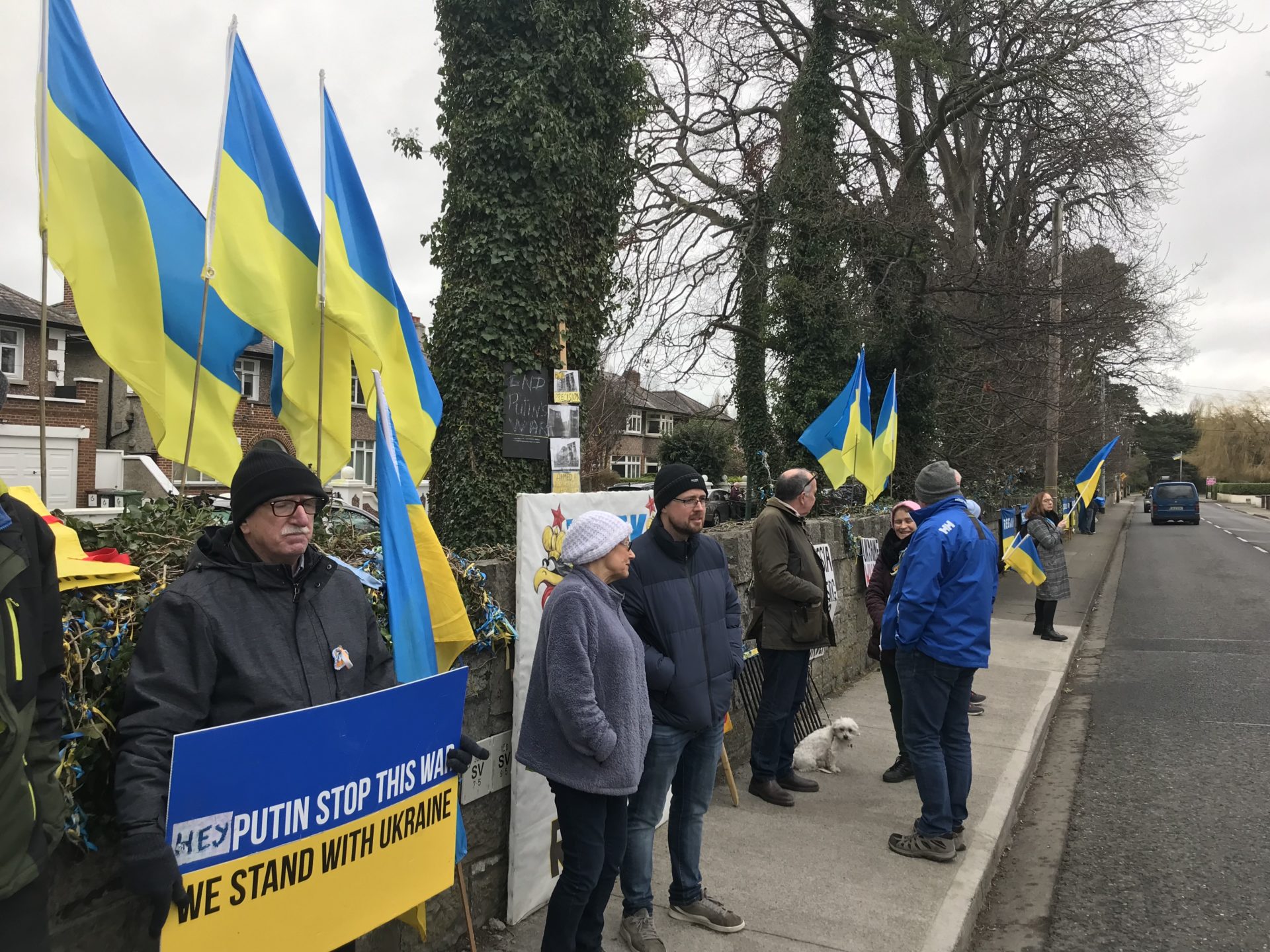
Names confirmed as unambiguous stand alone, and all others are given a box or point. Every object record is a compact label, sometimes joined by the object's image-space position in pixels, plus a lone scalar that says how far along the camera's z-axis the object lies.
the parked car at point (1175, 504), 39.59
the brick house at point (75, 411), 22.23
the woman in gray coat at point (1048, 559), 10.60
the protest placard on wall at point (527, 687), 3.85
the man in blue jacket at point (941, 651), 4.49
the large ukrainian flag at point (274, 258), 3.33
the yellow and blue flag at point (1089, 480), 12.88
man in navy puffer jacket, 3.65
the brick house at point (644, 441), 57.75
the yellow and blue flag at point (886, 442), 10.12
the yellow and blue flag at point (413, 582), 3.06
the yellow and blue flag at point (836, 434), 9.39
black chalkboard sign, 7.09
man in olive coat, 5.21
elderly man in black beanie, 2.07
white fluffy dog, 5.87
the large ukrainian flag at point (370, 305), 3.53
